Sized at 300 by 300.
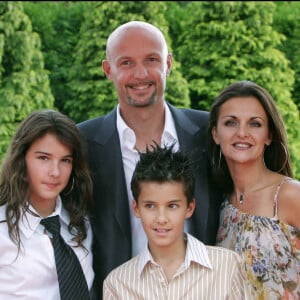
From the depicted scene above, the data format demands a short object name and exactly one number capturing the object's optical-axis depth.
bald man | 3.02
